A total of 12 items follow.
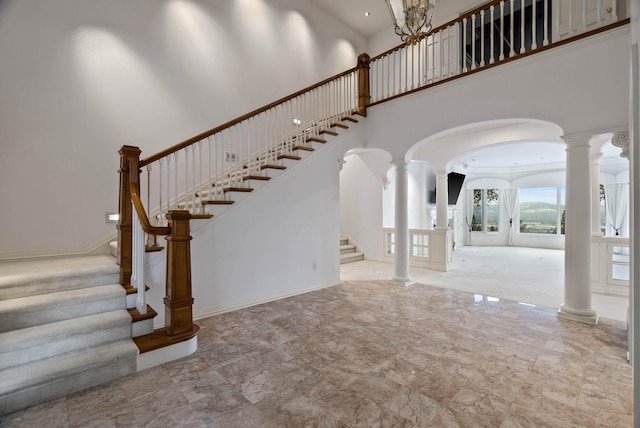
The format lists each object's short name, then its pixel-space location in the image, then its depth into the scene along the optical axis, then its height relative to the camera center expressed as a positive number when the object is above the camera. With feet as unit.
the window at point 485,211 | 39.68 +0.38
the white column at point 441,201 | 22.20 +1.00
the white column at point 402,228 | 17.54 -0.90
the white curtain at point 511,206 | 38.55 +1.05
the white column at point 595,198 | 16.46 +0.97
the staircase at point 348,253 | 25.27 -3.68
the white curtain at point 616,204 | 29.76 +1.05
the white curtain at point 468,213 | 39.78 +0.09
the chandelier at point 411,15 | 7.58 +5.38
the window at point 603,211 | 31.27 +0.33
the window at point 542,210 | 35.94 +0.50
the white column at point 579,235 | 11.44 -0.86
